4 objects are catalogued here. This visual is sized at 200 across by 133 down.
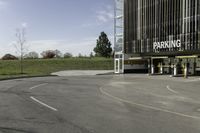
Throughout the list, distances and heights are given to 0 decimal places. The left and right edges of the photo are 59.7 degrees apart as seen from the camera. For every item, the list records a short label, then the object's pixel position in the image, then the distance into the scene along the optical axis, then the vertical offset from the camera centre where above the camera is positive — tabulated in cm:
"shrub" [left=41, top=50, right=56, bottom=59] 6045 +291
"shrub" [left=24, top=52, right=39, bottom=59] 5915 +254
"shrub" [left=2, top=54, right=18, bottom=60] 5862 +205
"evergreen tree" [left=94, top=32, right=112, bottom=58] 5275 +464
